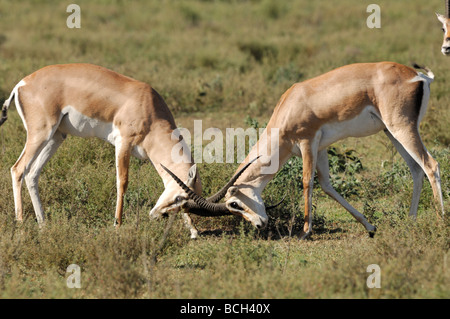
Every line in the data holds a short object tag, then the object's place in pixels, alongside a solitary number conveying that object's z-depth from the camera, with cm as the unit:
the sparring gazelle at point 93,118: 1472
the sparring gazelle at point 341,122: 1401
